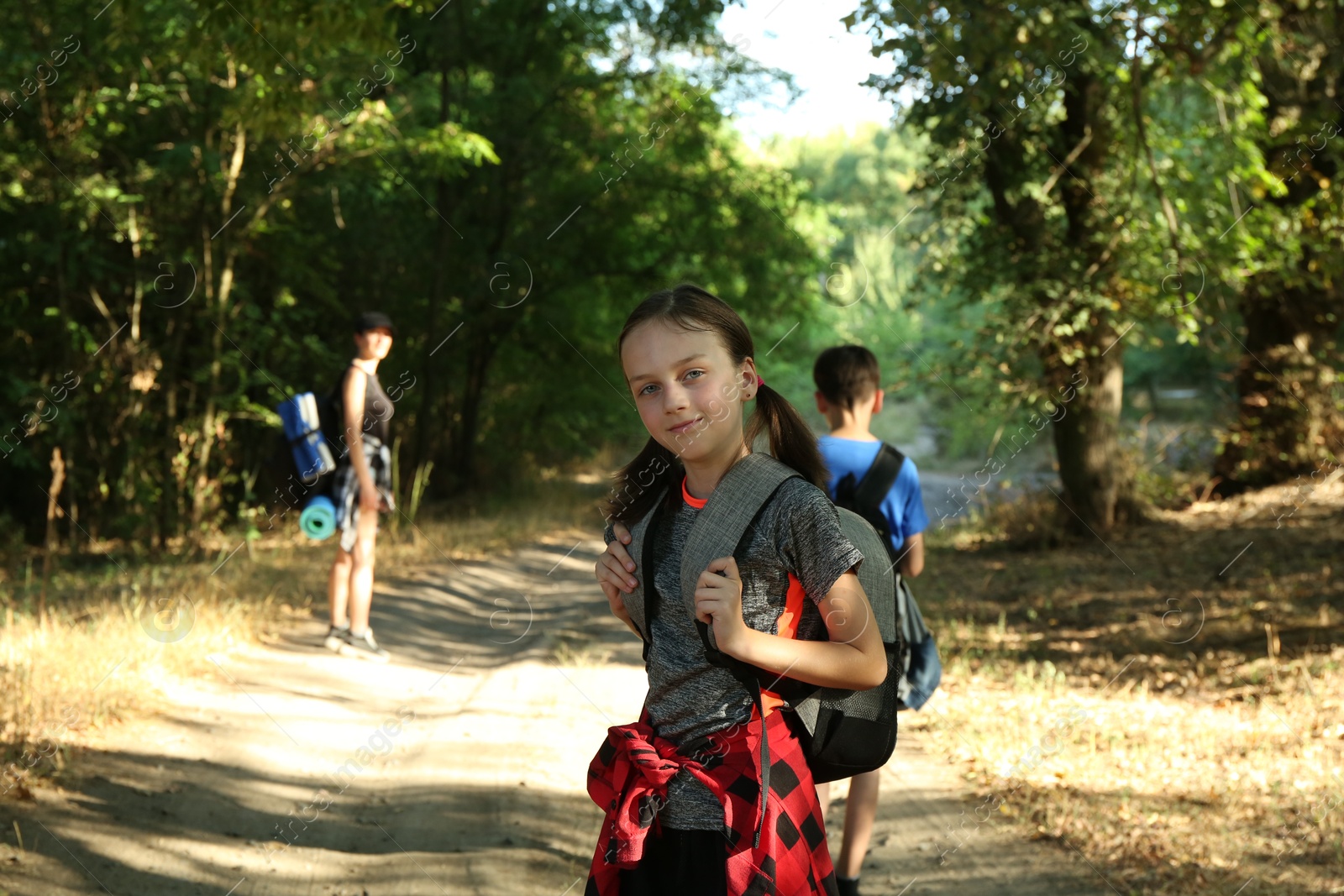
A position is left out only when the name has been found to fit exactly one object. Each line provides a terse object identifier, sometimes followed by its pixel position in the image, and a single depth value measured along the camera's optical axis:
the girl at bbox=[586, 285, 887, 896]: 2.05
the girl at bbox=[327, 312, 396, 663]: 7.00
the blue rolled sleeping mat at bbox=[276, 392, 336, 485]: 6.84
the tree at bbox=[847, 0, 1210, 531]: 10.00
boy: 4.01
